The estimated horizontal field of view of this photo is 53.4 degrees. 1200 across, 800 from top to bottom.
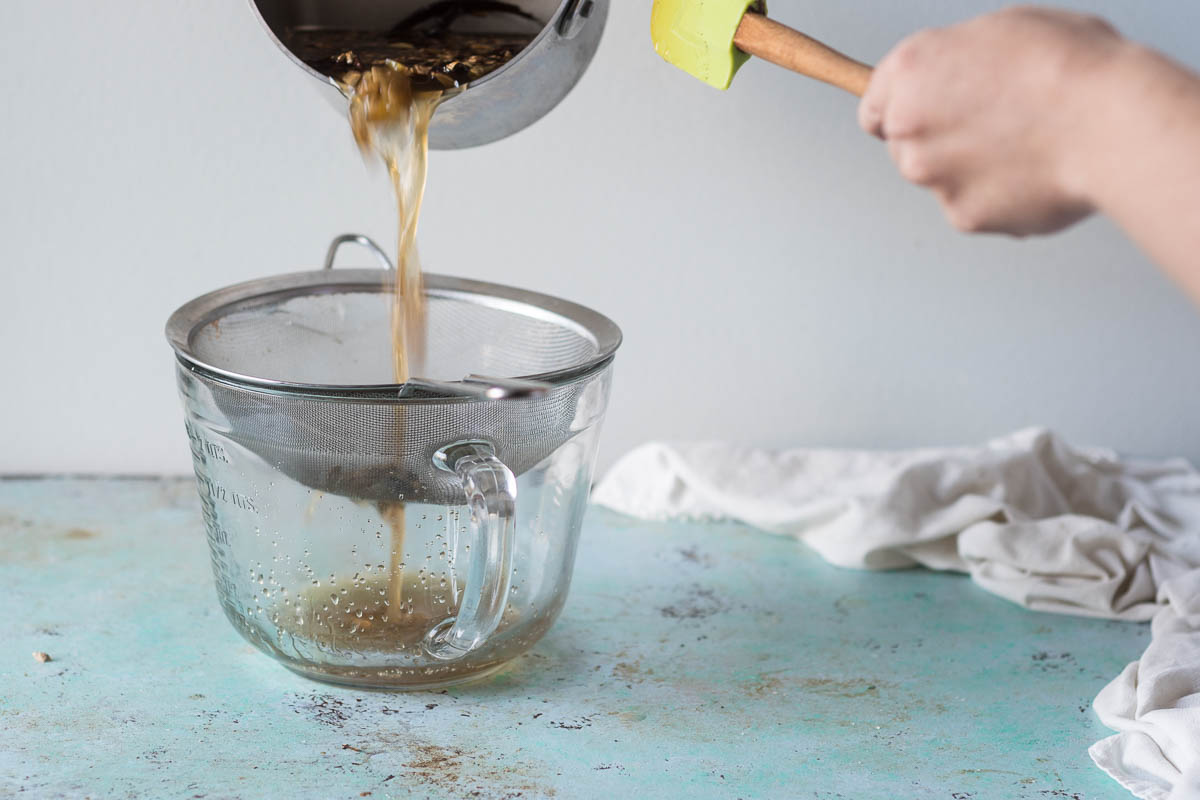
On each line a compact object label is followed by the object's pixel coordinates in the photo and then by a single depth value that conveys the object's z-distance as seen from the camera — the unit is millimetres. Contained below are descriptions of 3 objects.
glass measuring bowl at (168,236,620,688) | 835
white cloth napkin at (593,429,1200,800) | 1118
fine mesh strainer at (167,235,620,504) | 834
